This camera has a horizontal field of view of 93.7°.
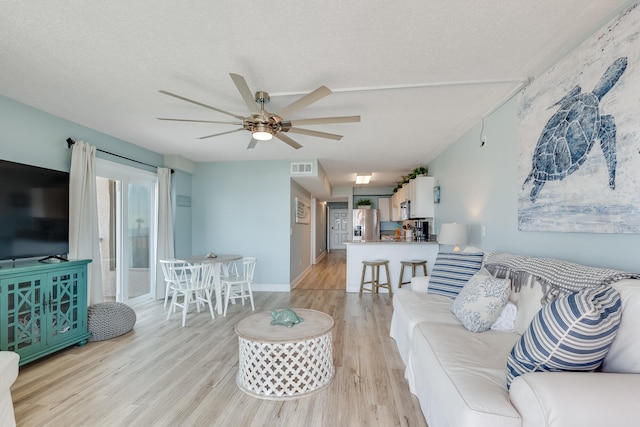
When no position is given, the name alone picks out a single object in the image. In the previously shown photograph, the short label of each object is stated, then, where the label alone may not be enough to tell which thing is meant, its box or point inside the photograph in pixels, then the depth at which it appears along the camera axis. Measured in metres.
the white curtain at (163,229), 4.95
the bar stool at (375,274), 5.08
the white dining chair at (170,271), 3.91
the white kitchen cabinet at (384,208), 9.43
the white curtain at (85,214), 3.37
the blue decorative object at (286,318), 2.38
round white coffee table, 2.14
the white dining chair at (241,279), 4.29
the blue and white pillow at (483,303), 2.01
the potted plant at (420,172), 5.95
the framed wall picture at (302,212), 6.27
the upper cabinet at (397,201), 7.06
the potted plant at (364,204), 9.34
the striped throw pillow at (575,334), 1.13
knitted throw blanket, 1.47
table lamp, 3.62
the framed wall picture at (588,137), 1.56
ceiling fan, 2.12
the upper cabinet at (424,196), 5.60
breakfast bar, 5.25
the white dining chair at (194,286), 3.82
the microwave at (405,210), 6.43
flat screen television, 2.57
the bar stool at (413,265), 5.04
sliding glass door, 4.16
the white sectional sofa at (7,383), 1.58
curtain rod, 3.41
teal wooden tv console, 2.44
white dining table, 4.08
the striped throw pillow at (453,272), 2.76
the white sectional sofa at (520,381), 1.02
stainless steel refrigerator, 9.09
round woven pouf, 3.18
